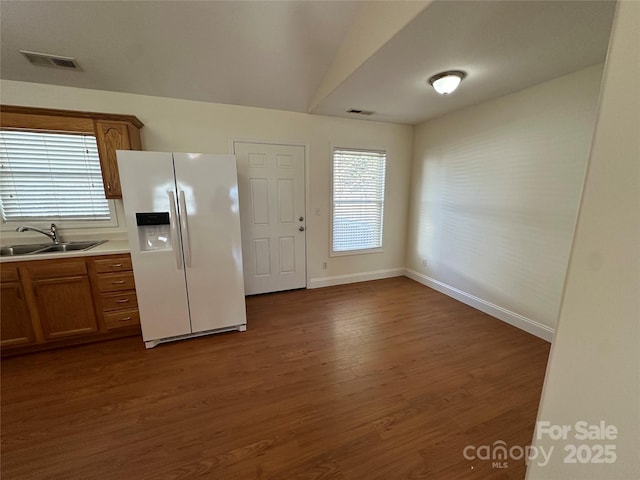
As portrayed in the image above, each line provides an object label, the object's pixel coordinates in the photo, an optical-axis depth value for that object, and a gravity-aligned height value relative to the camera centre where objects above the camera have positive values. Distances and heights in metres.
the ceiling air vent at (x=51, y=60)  2.22 +1.15
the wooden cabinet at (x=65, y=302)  2.21 -0.99
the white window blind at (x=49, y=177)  2.57 +0.14
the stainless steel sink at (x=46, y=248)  2.49 -0.57
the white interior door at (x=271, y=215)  3.38 -0.32
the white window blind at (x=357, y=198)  3.85 -0.11
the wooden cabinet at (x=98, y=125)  2.38 +0.62
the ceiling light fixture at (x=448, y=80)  2.26 +0.97
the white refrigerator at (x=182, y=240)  2.22 -0.45
